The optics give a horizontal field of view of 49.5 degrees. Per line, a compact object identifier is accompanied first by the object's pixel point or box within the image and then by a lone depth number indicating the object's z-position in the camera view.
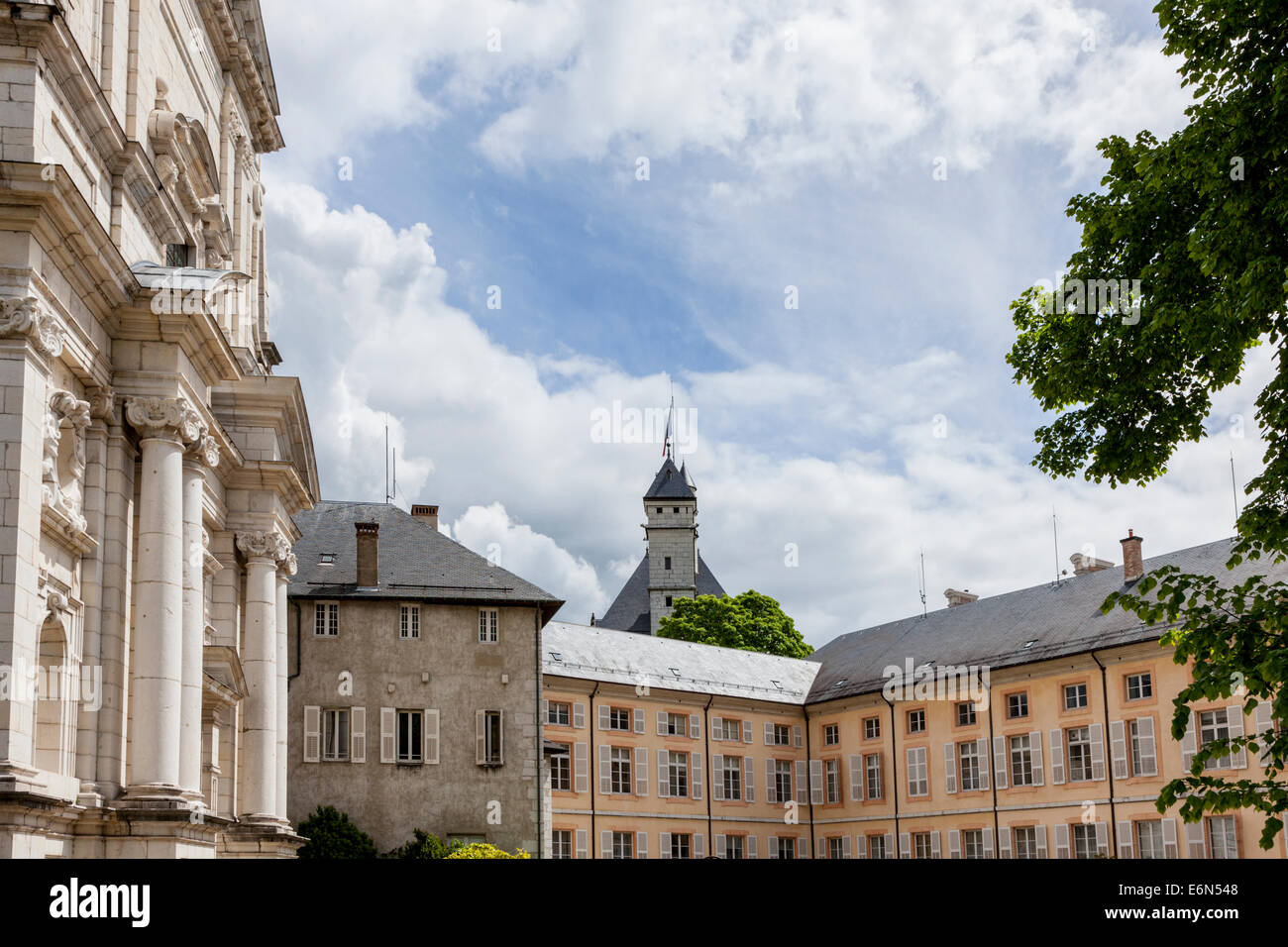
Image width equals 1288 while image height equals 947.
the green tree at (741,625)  72.56
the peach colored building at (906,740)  46.53
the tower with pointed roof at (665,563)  113.12
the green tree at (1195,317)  13.25
